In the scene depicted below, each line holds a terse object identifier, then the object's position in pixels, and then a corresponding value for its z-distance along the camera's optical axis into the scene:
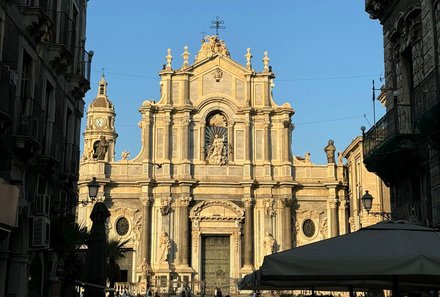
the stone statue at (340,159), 48.38
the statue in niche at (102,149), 46.38
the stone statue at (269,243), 44.94
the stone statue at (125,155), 47.51
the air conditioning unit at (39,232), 15.13
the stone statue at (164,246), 44.13
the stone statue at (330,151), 47.88
